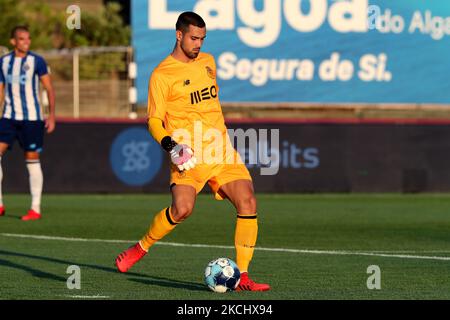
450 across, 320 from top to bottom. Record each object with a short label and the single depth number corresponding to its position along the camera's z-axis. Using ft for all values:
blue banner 167.32
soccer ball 63.10
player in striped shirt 106.11
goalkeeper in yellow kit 65.21
